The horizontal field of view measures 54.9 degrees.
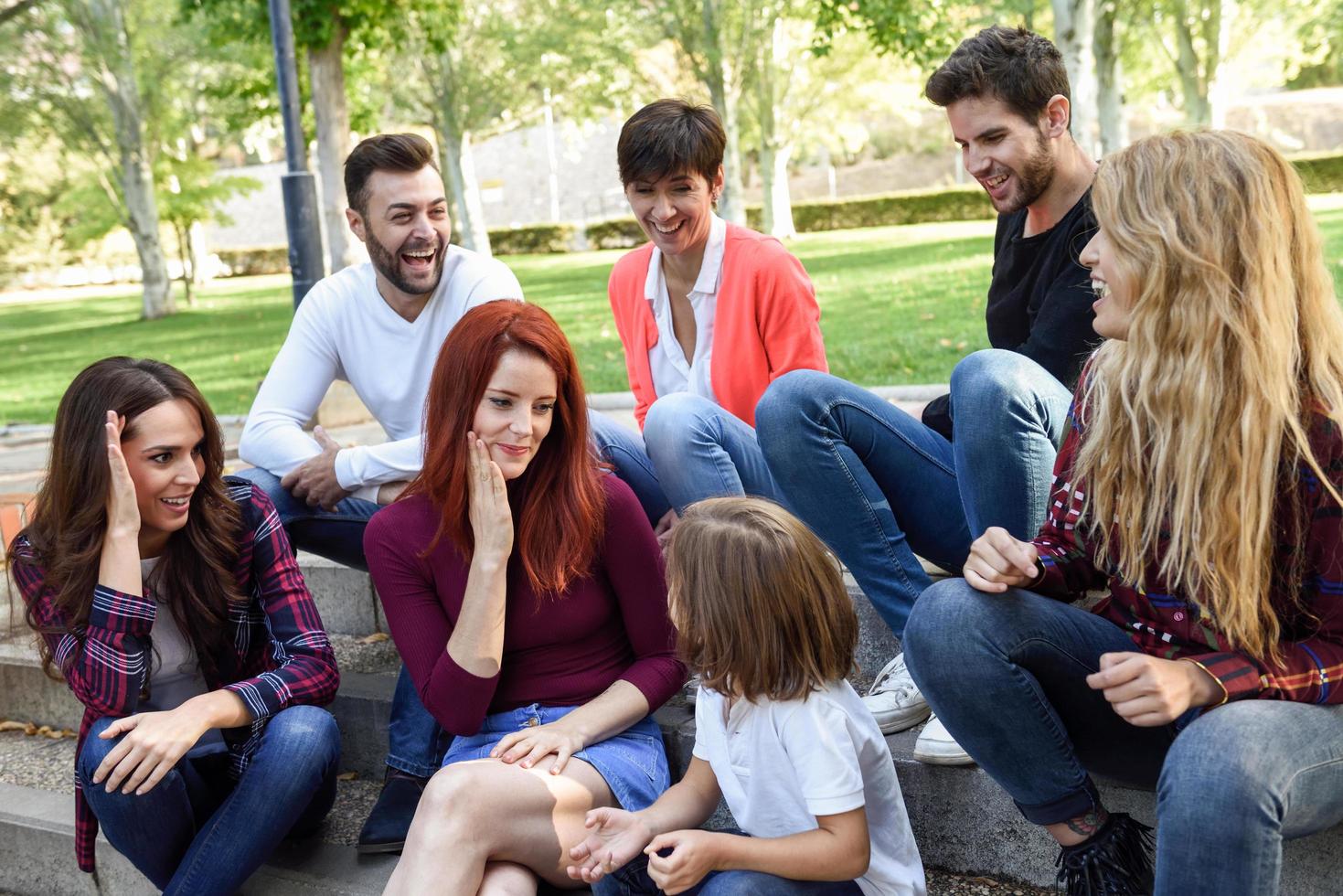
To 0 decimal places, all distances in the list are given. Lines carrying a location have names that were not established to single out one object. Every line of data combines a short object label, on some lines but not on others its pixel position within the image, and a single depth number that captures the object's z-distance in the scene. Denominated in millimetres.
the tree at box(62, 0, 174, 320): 18172
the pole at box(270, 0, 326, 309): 6418
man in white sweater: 3328
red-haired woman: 2502
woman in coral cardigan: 3033
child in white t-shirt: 2082
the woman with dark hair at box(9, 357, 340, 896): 2621
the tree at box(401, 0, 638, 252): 23953
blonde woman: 1820
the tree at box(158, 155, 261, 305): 21109
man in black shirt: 2494
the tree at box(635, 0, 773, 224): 21969
